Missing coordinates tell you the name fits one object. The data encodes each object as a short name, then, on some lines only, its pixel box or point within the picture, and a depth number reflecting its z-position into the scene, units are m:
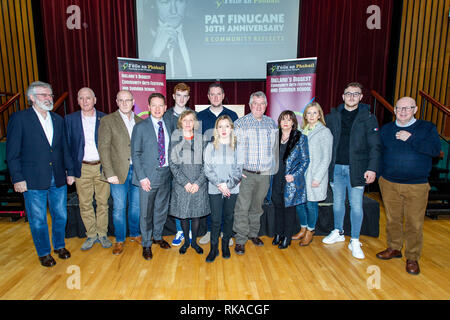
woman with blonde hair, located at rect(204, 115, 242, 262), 2.25
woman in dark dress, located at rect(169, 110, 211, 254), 2.30
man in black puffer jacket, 2.44
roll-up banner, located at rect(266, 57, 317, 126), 4.39
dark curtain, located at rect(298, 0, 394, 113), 5.07
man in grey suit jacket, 2.34
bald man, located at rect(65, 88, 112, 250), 2.53
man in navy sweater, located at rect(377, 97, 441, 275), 2.17
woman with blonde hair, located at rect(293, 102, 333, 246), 2.51
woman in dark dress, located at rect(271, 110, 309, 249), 2.44
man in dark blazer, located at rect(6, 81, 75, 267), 2.17
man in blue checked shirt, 2.44
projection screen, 4.88
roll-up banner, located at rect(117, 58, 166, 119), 4.48
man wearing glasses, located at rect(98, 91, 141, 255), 2.43
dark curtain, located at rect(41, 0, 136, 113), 5.12
